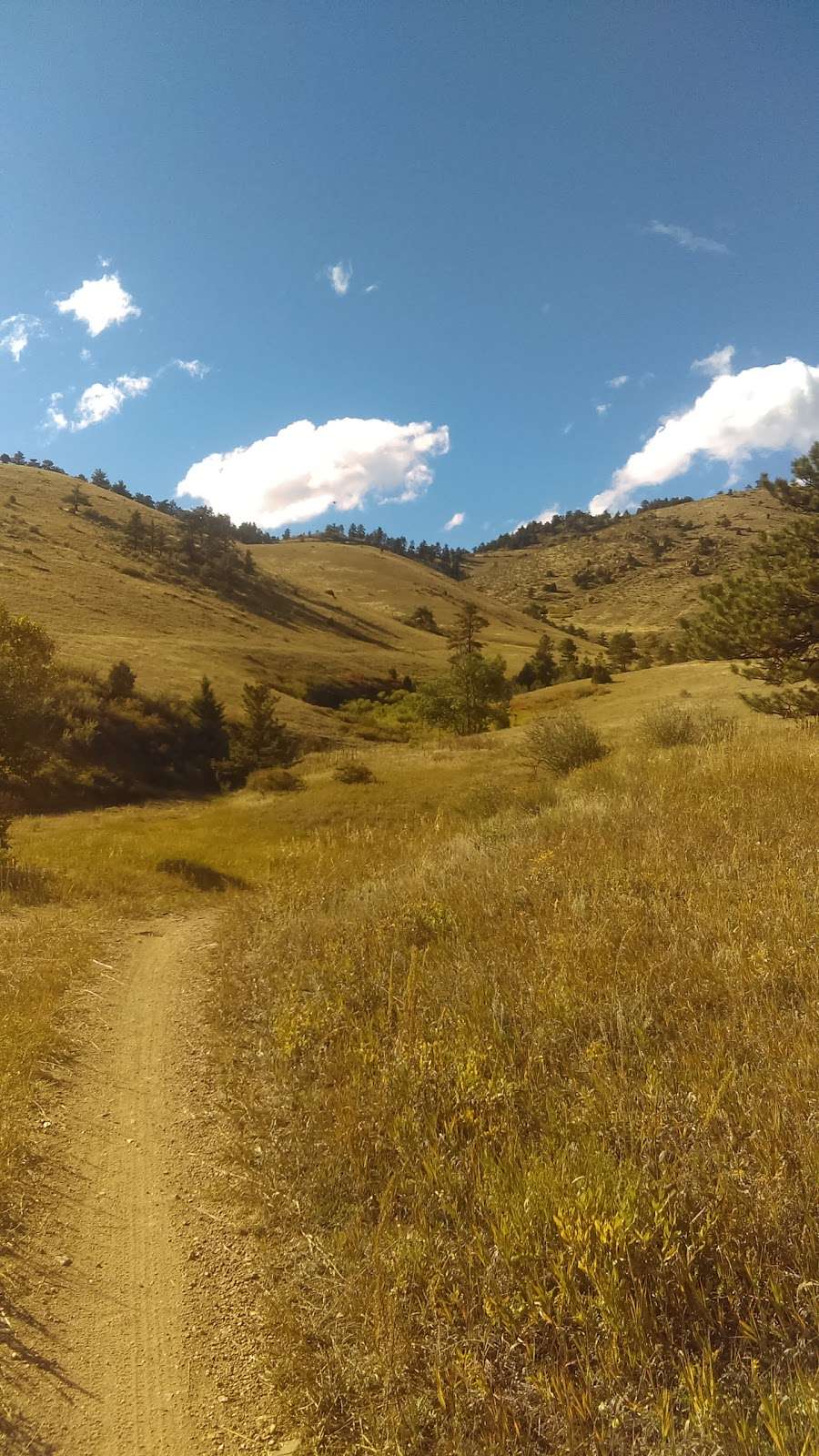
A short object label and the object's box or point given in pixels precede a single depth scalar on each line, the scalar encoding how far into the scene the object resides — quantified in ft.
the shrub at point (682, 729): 53.47
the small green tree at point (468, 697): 184.03
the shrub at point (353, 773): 93.66
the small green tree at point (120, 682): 130.41
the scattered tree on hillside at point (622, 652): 294.05
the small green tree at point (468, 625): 208.64
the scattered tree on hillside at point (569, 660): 277.85
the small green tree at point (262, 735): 125.49
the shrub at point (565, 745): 68.54
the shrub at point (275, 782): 99.66
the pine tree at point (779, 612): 55.83
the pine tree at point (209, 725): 131.34
